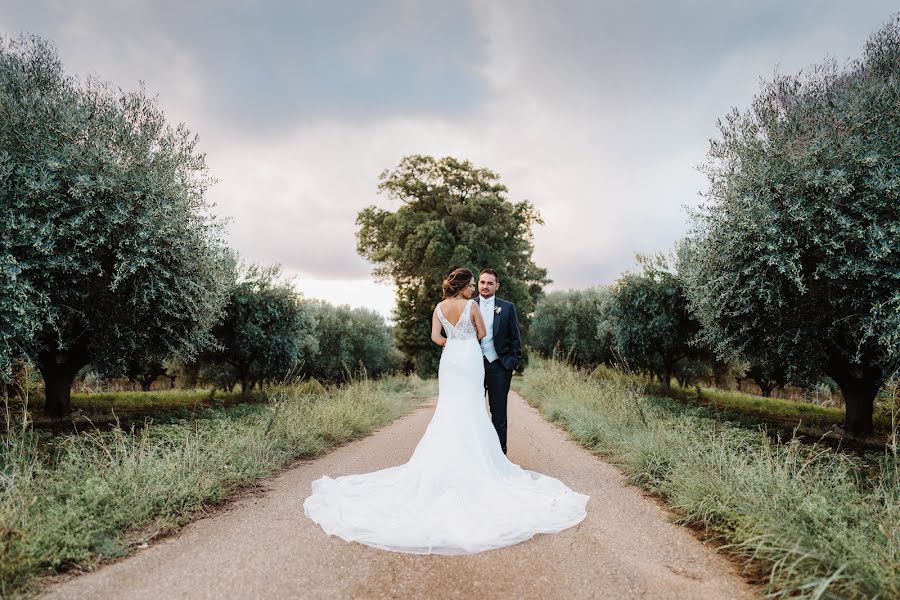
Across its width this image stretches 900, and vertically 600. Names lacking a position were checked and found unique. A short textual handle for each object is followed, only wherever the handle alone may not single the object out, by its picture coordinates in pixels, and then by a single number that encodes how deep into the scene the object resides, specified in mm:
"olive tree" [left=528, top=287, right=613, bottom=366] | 35281
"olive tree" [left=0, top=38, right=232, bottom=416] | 8438
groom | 7113
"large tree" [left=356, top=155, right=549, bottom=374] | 30047
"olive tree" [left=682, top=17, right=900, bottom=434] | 8148
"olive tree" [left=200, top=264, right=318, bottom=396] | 19797
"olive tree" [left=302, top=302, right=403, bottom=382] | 34469
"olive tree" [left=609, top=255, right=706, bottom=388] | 18750
